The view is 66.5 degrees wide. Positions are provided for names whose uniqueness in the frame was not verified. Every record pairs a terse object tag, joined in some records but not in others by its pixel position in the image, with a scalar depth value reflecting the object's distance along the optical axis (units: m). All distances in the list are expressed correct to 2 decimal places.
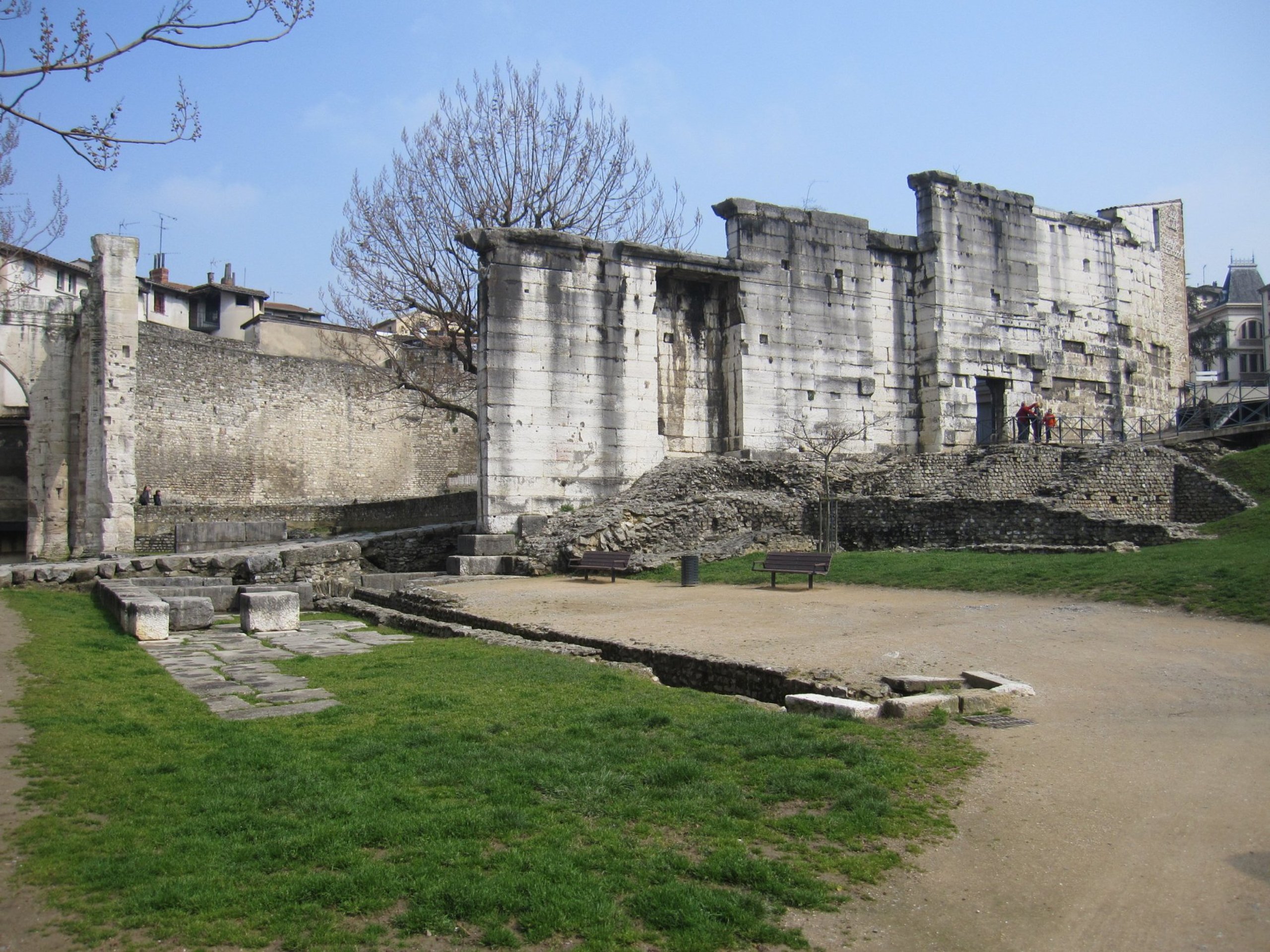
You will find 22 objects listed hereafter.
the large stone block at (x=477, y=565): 17.95
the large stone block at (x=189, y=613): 11.86
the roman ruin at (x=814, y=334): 19.45
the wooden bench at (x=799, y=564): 14.25
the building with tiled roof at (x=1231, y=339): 55.12
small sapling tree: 22.14
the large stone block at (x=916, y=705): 6.49
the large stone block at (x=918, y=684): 7.16
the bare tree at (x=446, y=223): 25.30
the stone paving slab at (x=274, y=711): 6.57
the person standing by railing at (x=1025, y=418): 23.41
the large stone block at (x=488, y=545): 18.47
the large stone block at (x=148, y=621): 10.84
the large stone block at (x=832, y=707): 6.45
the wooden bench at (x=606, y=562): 16.66
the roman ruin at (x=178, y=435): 26.97
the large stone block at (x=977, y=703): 6.67
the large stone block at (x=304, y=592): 15.17
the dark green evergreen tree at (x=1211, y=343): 54.59
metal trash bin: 15.55
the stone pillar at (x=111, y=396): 26.22
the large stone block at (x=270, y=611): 11.75
